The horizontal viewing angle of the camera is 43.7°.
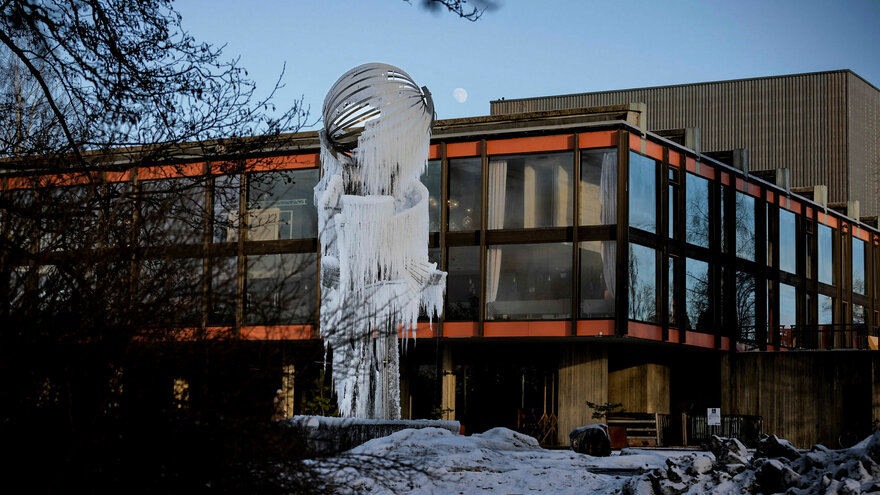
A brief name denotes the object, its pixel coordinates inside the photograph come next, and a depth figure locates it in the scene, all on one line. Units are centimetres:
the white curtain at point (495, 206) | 3903
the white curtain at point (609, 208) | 3788
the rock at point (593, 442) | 1995
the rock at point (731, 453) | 1334
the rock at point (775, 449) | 1316
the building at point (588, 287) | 3794
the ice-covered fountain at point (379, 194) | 2259
